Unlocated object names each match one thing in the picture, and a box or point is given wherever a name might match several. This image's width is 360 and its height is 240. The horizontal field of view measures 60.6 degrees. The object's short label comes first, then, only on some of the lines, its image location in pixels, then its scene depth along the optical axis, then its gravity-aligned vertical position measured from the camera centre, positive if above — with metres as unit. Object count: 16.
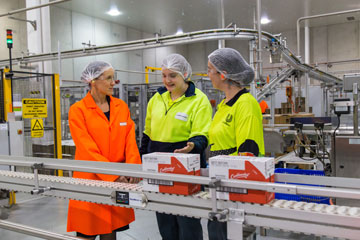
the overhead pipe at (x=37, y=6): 4.85 +1.77
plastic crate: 2.56 -0.75
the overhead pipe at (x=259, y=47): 3.78 +0.83
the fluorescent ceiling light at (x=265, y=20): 10.91 +3.17
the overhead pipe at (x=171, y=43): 4.70 +1.15
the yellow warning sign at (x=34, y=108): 4.46 +0.08
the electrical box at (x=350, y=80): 2.89 +0.24
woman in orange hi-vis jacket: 1.82 -0.18
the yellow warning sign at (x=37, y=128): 4.51 -0.22
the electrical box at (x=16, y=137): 4.32 -0.33
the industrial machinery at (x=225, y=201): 0.90 -0.33
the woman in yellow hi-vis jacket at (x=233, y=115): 1.49 -0.03
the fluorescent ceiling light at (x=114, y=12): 10.20 +3.39
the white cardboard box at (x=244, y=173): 1.01 -0.22
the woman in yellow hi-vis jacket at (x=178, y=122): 1.87 -0.08
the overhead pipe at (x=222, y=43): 6.41 +1.37
